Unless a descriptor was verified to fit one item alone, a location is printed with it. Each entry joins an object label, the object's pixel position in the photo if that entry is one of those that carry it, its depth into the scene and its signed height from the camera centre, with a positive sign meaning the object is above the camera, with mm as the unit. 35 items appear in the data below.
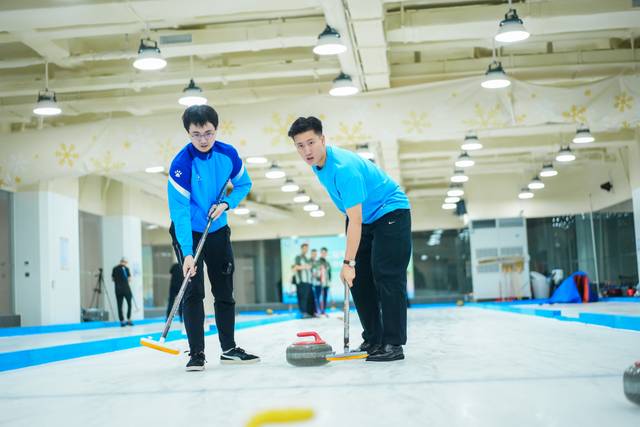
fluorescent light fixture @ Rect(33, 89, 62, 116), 9891 +2441
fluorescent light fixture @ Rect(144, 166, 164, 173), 10262 +1592
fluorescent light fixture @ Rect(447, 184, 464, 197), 21812 +2283
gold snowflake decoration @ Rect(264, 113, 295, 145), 9945 +1980
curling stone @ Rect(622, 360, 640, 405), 1905 -325
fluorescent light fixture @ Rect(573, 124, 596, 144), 12977 +2215
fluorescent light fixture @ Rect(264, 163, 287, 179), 15256 +2128
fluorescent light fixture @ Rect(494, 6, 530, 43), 7422 +2382
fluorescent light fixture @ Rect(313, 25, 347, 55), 7797 +2440
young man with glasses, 3619 +298
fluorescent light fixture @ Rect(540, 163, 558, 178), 18078 +2261
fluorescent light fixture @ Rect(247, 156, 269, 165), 14547 +2305
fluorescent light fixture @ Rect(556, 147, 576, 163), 15273 +2212
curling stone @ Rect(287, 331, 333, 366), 3367 -363
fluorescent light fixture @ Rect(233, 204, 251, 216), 22094 +2028
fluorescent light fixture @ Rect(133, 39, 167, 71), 8141 +2470
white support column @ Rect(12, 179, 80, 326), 14688 +613
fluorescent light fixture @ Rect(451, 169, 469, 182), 18766 +2304
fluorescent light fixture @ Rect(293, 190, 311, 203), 21047 +2172
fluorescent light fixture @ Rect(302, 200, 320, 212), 23578 +2130
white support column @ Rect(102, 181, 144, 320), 19281 +1160
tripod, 17562 -251
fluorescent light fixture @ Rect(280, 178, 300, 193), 18172 +2150
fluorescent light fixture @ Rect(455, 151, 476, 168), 15172 +2175
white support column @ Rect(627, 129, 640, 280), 16719 +1834
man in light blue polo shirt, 3467 +250
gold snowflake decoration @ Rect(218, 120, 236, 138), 10055 +2041
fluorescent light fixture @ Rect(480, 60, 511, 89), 8914 +2263
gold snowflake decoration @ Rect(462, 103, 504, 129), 9523 +1912
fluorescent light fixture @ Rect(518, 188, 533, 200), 21891 +2080
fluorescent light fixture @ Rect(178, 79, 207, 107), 9859 +2469
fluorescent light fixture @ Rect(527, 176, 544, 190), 20141 +2190
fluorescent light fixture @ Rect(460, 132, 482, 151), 12734 +2135
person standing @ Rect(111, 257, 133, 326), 14516 -84
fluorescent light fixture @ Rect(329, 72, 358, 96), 9484 +2414
